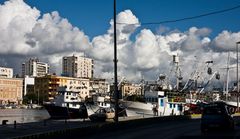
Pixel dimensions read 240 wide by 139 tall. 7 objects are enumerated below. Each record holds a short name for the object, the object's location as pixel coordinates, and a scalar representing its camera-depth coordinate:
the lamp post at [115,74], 34.53
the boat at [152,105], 79.94
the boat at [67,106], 78.38
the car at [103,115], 53.97
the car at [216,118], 30.91
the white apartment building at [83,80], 163.43
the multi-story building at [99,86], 120.29
